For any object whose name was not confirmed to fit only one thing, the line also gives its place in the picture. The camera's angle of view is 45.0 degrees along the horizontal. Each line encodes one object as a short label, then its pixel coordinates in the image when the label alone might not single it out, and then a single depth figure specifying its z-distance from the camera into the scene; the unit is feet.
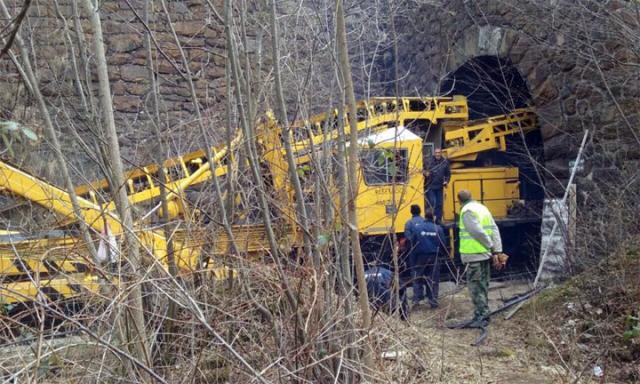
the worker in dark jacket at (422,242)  30.89
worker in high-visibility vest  26.50
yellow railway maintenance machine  14.39
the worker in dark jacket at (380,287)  16.05
